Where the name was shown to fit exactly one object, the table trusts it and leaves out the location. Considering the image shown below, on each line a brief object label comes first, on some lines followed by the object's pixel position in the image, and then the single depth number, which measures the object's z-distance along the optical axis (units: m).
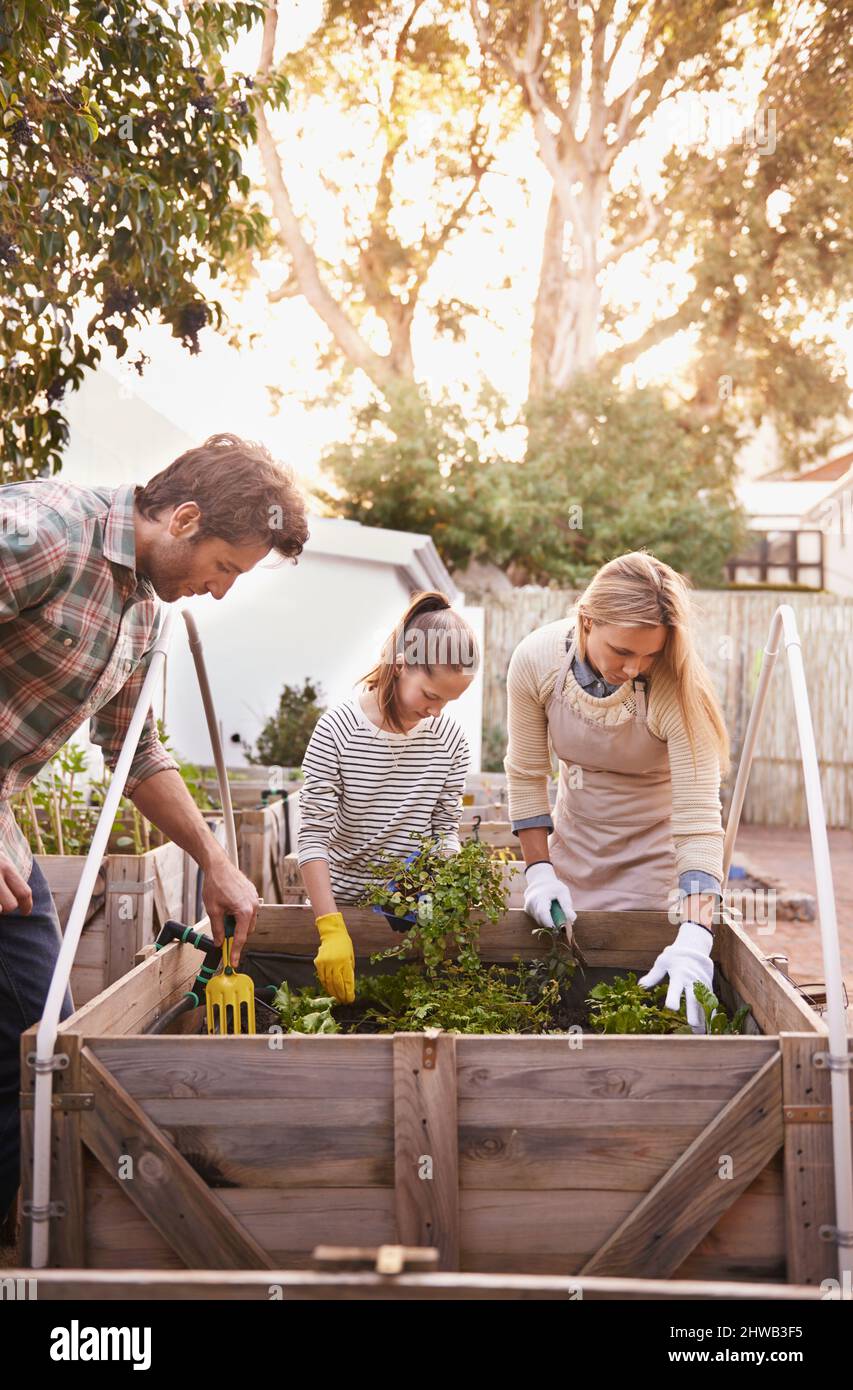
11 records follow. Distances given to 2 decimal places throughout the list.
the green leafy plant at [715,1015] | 2.21
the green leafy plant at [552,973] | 2.45
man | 1.98
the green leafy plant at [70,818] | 3.98
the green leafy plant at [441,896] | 2.44
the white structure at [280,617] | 7.09
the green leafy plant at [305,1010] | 2.24
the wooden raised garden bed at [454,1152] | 1.74
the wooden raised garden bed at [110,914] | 3.57
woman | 2.65
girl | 2.78
